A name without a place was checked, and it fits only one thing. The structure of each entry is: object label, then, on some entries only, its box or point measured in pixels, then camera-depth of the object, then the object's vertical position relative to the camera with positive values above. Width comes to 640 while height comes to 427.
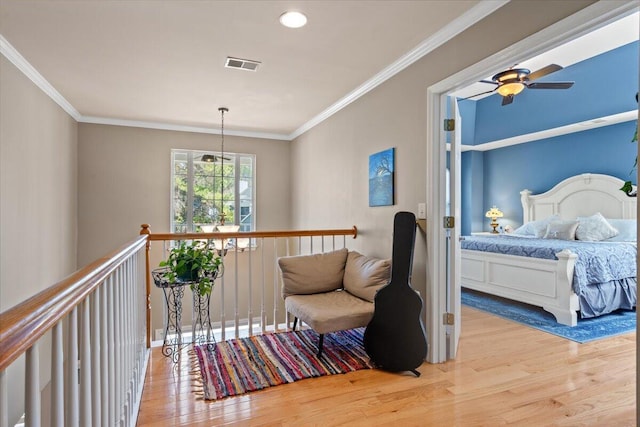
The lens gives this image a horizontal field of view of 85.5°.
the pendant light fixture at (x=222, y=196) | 3.84 +0.28
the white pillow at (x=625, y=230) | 4.82 -0.24
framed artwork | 3.15 +0.34
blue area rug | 3.32 -1.15
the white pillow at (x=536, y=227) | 5.56 -0.23
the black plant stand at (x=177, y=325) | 2.64 -0.91
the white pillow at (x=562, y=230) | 5.05 -0.25
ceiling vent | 2.94 +1.30
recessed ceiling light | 2.27 +1.31
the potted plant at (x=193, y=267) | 2.59 -0.41
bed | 3.65 -0.57
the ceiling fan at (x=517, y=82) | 3.52 +1.39
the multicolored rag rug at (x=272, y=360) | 2.36 -1.14
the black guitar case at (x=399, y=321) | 2.44 -0.77
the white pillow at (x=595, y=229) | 4.93 -0.23
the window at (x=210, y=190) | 5.30 +0.38
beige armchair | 2.64 -0.67
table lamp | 6.96 -0.03
